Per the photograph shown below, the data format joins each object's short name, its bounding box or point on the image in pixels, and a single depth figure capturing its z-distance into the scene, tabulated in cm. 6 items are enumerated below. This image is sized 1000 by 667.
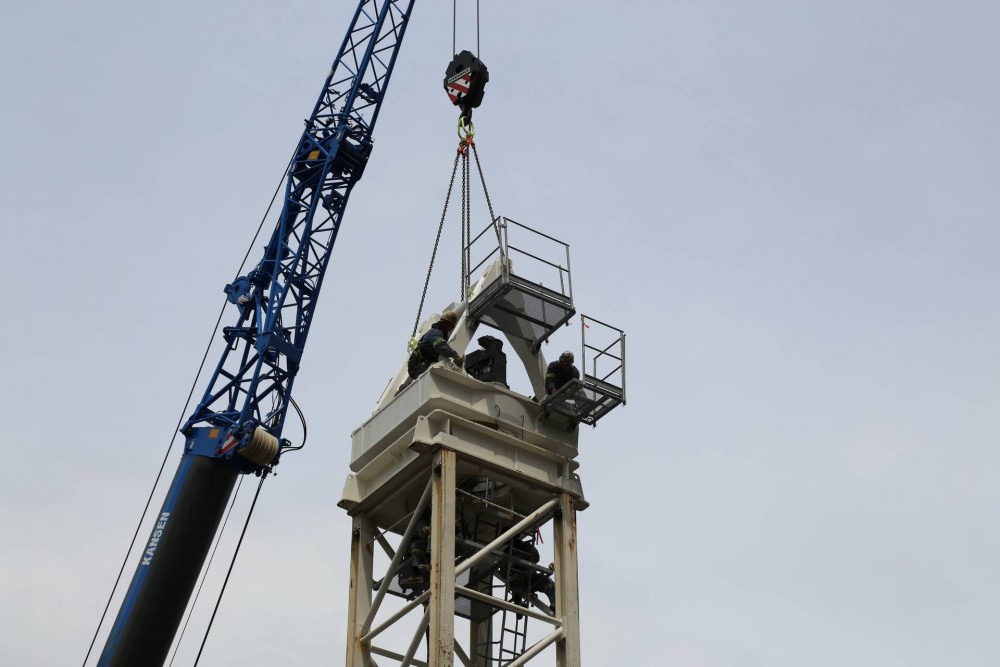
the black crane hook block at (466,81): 3994
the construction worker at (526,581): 2814
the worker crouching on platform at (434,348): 2845
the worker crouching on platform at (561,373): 2875
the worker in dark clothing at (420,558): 2742
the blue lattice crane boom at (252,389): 4375
